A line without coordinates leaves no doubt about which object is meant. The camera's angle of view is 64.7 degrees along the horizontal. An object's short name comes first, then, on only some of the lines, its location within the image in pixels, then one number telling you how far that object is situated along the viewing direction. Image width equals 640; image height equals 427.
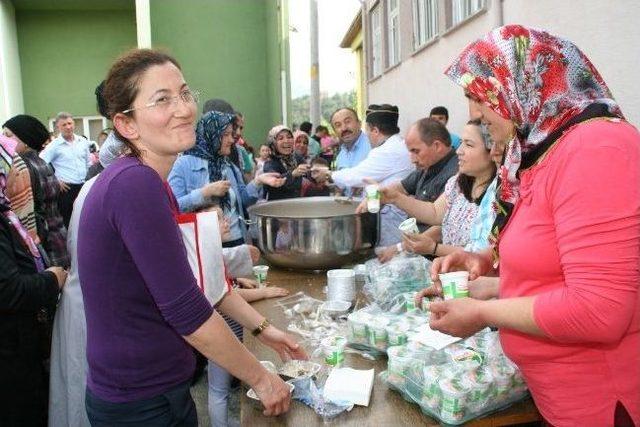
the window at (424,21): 6.23
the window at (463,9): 4.80
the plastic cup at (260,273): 2.41
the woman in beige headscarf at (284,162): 4.95
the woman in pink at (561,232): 0.94
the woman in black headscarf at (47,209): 3.00
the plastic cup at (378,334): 1.56
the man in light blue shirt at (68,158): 6.96
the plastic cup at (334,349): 1.52
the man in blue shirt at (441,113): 5.34
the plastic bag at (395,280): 1.95
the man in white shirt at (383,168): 3.87
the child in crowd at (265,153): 5.74
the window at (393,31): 8.12
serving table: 1.24
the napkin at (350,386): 1.31
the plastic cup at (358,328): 1.60
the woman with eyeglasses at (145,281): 1.11
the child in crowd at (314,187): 4.98
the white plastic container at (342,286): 2.10
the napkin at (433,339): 1.41
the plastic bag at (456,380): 1.20
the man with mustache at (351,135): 5.21
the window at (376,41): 9.54
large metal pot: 2.34
